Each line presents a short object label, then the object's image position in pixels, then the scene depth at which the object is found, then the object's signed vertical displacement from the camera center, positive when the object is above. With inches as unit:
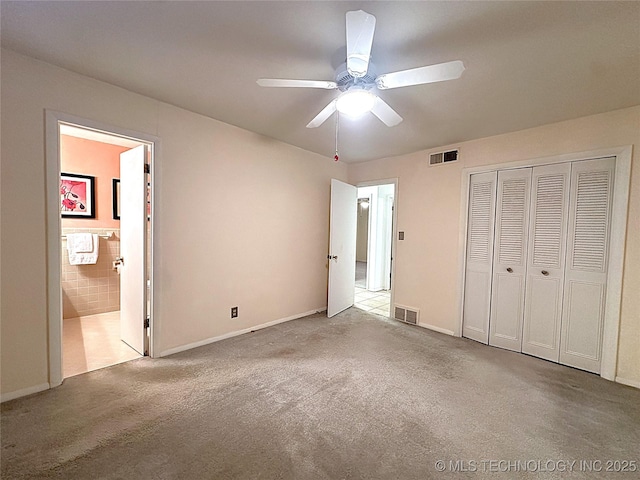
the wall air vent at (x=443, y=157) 139.9 +38.8
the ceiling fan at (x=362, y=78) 53.3 +35.9
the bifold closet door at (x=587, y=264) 102.4 -10.3
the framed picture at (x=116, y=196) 161.2 +15.2
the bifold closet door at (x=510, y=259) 121.1 -11.0
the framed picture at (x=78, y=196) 146.3 +13.7
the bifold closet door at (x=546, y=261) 111.4 -10.5
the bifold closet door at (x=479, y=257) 130.6 -11.2
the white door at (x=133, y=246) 107.0 -9.7
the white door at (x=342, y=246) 163.0 -10.5
